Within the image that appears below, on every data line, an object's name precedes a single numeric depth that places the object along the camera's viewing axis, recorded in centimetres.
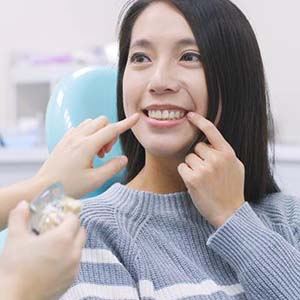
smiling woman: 93
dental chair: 128
